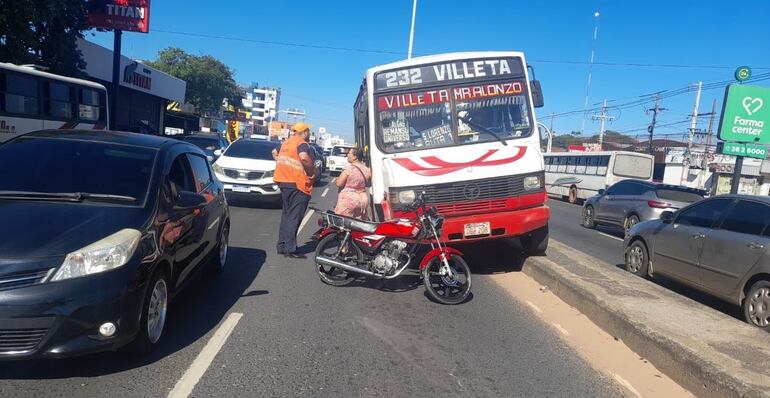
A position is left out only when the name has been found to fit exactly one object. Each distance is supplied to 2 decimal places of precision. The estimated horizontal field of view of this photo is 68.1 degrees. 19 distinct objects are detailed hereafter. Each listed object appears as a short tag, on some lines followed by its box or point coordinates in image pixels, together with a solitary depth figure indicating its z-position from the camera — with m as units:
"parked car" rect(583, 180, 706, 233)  13.95
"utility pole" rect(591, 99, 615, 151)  50.19
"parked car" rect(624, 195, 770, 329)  6.03
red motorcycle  6.11
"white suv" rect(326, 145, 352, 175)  31.01
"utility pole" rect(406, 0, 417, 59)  25.96
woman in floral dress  7.66
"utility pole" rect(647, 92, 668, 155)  49.66
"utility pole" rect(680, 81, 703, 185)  40.91
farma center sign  14.17
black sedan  3.39
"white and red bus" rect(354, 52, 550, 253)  7.05
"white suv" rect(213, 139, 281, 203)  13.44
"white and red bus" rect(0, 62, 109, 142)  13.02
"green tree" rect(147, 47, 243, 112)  49.12
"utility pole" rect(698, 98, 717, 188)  43.41
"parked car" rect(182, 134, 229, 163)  20.69
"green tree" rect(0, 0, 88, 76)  15.04
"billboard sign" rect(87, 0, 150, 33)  18.71
